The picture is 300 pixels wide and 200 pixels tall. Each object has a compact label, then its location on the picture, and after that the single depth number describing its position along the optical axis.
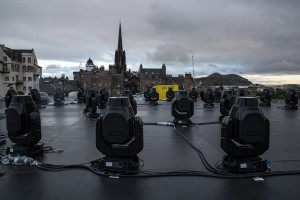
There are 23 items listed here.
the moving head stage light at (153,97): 22.29
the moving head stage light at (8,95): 15.00
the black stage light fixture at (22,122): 5.48
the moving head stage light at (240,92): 11.26
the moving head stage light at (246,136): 4.47
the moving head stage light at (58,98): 22.23
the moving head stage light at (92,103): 12.93
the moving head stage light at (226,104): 11.25
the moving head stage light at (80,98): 24.47
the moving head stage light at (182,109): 10.27
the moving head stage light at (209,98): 19.29
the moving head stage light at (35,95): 16.53
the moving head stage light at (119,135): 4.57
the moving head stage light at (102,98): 17.14
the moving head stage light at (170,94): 25.91
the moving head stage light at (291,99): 17.14
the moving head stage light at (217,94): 23.28
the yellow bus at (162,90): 31.87
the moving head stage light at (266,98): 19.74
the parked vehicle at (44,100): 21.90
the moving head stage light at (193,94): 24.33
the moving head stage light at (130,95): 12.40
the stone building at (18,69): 47.55
